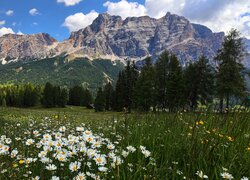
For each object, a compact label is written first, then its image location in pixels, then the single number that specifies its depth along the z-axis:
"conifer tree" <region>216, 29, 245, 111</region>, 32.91
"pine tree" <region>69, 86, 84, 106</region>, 92.42
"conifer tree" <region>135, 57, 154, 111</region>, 38.65
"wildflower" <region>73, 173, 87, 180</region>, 1.83
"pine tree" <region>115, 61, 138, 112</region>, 50.67
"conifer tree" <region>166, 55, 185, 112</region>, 36.93
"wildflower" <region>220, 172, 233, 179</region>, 1.86
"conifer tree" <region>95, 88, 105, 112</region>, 57.92
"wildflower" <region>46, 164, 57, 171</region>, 1.97
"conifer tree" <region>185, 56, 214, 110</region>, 39.46
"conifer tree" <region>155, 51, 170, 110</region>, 41.10
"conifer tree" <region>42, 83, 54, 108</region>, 78.53
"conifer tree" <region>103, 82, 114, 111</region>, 62.29
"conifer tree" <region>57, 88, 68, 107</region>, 80.06
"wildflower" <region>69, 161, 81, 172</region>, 1.93
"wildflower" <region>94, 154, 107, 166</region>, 1.95
